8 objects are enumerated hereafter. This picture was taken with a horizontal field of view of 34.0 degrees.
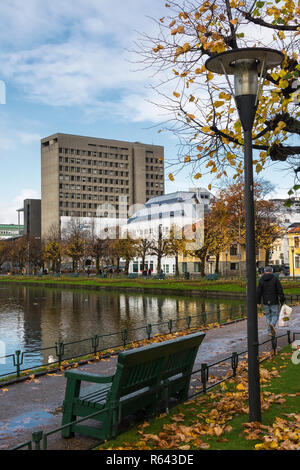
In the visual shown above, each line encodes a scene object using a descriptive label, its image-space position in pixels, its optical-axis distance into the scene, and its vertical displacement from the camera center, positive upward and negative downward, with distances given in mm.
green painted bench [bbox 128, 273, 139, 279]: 66875 -2365
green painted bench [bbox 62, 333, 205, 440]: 6426 -1877
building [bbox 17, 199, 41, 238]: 157500 +14101
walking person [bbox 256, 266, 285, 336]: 13844 -979
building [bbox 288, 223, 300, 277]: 62250 +1035
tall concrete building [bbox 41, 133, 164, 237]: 147500 +26743
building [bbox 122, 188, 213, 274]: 78938 +7323
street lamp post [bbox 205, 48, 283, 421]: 6543 +1993
